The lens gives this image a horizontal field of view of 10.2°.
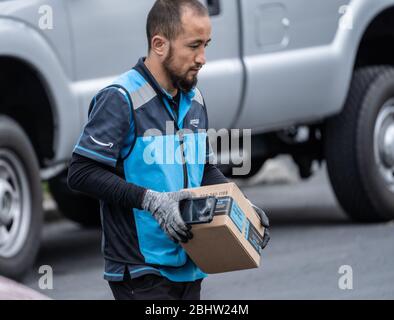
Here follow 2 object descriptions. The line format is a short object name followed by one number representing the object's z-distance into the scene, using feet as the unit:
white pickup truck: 39.43
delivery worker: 23.67
